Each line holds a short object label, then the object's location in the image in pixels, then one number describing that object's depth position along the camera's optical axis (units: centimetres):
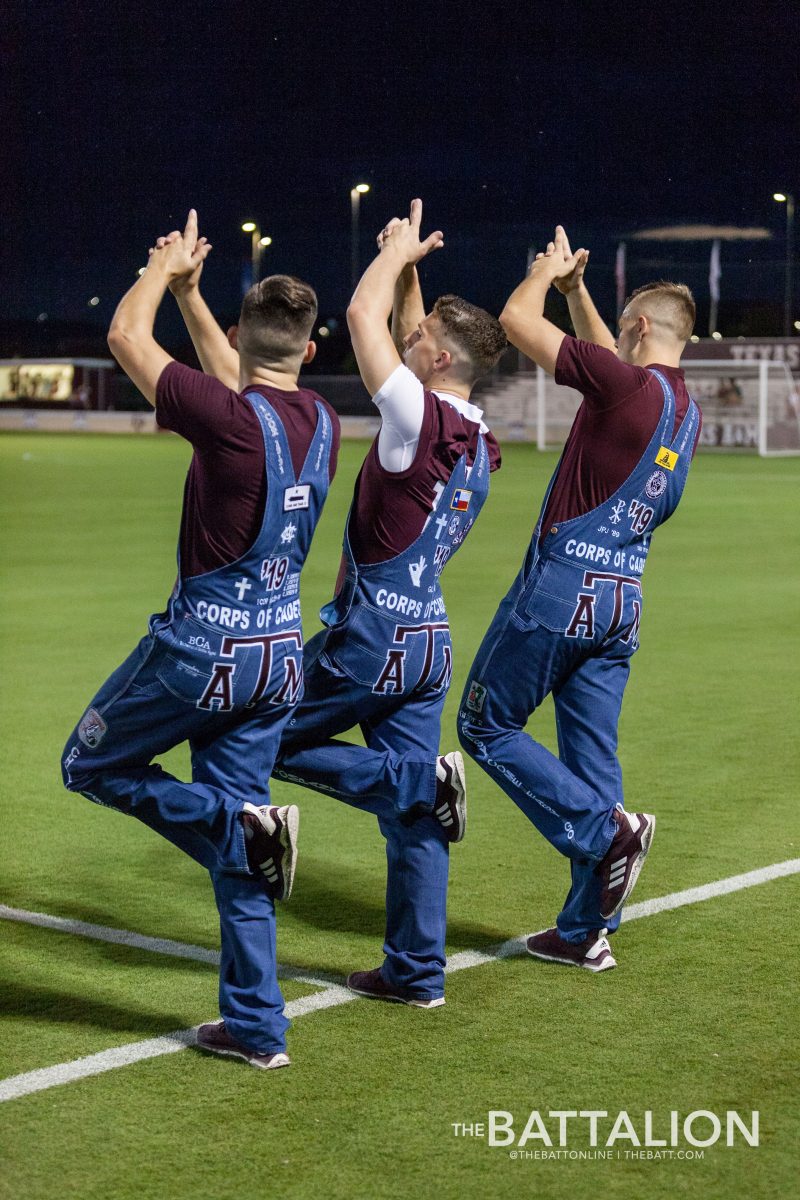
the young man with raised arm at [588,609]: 512
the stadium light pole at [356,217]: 6420
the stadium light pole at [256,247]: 6269
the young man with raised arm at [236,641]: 426
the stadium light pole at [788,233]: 6044
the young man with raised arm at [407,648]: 478
